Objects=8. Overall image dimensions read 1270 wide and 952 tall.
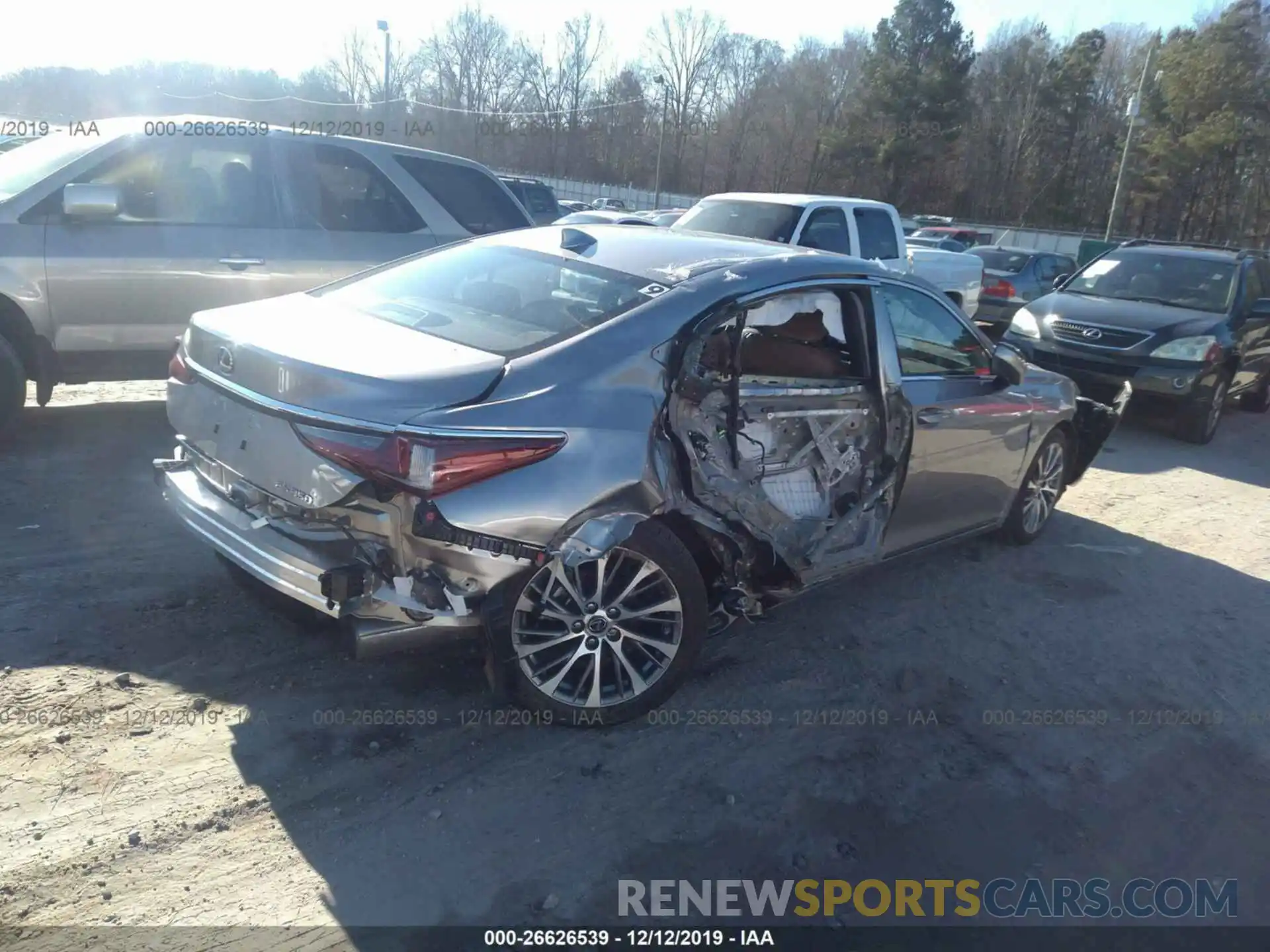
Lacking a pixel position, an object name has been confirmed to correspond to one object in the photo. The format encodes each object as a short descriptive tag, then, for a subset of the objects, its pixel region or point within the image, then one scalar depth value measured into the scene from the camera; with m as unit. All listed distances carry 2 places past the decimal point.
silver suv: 5.70
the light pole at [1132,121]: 27.80
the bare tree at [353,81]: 61.62
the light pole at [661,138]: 50.38
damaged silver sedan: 3.08
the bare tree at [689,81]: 67.19
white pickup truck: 10.19
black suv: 9.48
